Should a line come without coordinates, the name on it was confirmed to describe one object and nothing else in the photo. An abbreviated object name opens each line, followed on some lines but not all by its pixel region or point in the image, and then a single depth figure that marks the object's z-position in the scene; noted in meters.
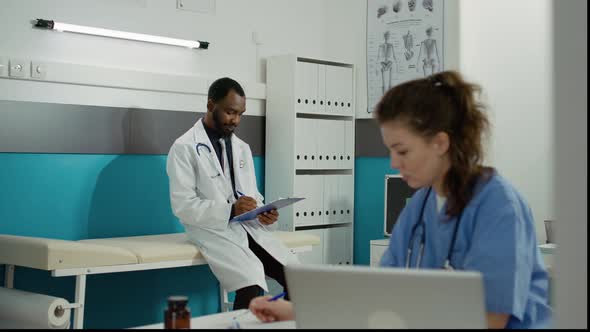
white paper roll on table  3.04
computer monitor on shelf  4.47
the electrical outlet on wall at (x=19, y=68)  3.60
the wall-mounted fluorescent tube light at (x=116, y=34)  3.73
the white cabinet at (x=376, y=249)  4.38
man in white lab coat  3.61
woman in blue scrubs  1.58
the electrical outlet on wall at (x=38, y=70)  3.68
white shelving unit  4.53
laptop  1.22
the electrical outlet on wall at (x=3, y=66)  3.57
